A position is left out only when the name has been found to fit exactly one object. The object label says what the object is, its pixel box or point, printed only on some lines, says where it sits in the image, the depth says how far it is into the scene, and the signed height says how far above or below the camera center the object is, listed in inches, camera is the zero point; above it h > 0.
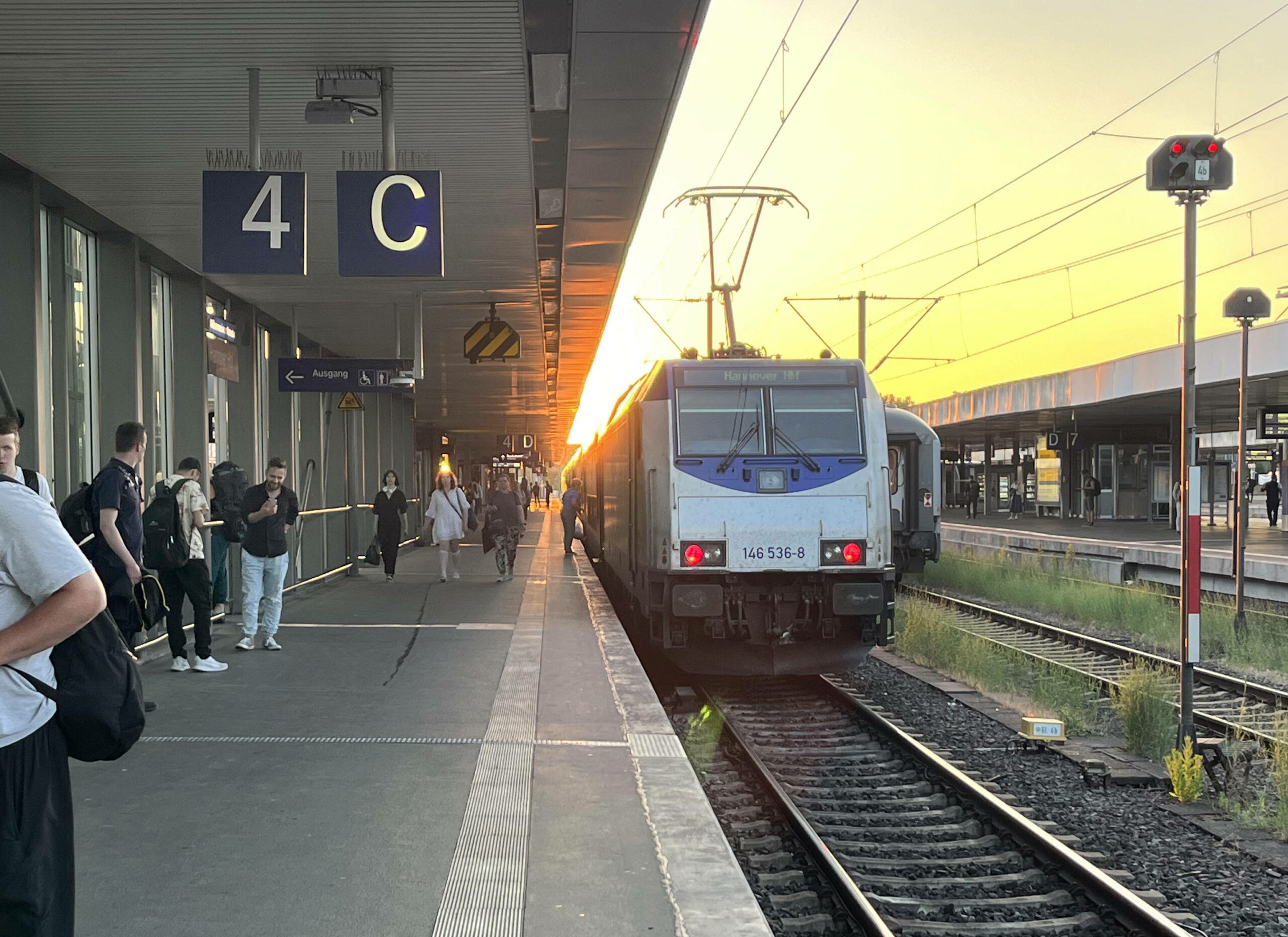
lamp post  571.2 +63.5
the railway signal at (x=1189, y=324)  293.3 +30.4
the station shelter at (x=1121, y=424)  976.9 +30.6
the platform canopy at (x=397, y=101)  248.5 +86.9
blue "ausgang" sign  575.2 +37.8
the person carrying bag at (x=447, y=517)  706.8 -37.5
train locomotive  386.3 -21.1
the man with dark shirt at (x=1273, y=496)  1338.6 -56.1
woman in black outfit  718.5 -37.8
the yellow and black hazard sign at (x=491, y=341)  574.6 +53.4
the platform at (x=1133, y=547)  738.8 -84.7
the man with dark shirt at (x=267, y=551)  398.3 -31.9
